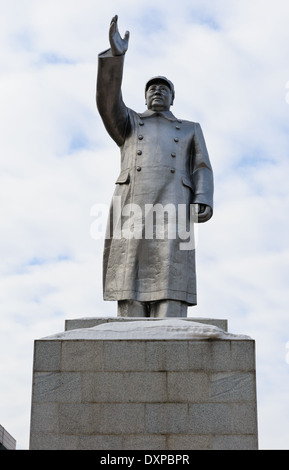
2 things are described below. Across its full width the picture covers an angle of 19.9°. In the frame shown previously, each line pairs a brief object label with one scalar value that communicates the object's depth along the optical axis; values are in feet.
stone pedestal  33.04
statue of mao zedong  39.04
